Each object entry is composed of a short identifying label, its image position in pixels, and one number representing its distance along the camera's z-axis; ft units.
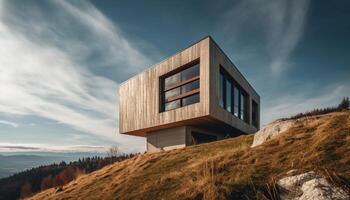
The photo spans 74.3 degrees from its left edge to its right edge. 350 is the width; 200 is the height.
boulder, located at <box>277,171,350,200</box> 11.89
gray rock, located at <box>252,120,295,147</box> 27.48
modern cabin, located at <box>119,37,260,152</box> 58.13
